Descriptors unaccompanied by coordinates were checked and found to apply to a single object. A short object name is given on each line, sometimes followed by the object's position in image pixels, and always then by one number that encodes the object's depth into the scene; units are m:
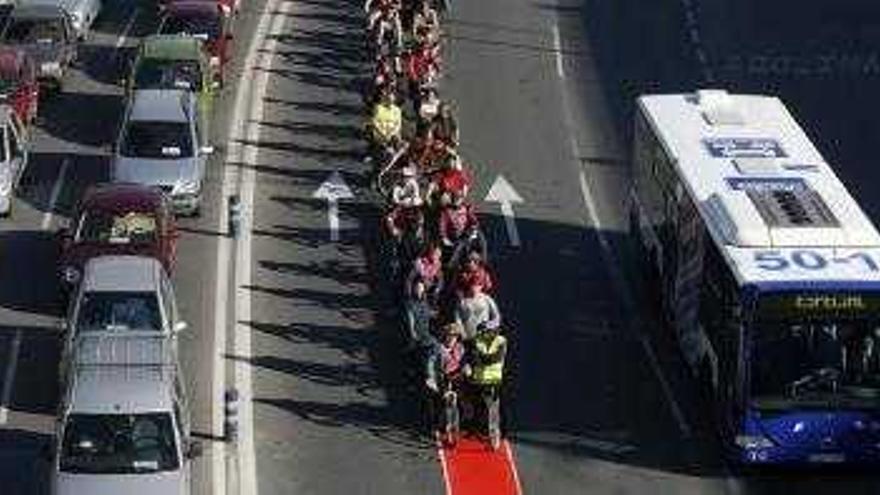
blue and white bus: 24.53
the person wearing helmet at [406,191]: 32.89
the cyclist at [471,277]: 27.47
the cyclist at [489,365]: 26.25
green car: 40.50
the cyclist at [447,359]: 26.58
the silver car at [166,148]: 35.22
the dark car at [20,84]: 40.00
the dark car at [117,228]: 31.47
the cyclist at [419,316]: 28.83
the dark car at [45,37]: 43.06
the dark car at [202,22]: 44.31
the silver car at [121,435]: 23.42
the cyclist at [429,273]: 29.39
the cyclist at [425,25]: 41.60
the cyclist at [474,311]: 27.08
